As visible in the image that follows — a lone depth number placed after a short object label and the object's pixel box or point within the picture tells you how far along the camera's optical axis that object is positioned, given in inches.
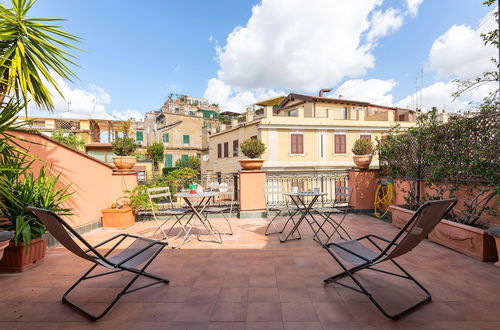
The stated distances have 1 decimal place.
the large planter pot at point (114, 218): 203.8
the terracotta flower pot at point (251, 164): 229.5
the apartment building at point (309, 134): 712.4
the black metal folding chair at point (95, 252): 76.0
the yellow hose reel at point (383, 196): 231.1
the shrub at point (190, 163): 1136.6
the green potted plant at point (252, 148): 255.0
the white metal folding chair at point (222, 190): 173.8
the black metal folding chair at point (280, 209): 178.1
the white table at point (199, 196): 152.1
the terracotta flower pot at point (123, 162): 220.2
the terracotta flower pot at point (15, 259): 113.4
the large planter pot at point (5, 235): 88.1
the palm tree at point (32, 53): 124.0
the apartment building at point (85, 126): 858.2
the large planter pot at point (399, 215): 182.7
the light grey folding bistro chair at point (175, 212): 151.5
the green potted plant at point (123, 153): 220.4
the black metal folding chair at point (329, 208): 158.5
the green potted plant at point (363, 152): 243.8
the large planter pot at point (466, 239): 122.0
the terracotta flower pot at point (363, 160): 243.3
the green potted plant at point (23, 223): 112.8
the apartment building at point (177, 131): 1139.3
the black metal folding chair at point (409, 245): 75.9
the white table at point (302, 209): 154.3
